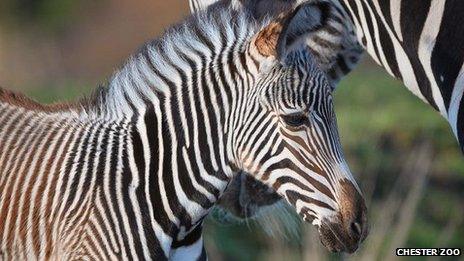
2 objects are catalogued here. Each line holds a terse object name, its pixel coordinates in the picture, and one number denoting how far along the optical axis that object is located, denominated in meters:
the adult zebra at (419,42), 12.80
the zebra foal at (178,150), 12.12
